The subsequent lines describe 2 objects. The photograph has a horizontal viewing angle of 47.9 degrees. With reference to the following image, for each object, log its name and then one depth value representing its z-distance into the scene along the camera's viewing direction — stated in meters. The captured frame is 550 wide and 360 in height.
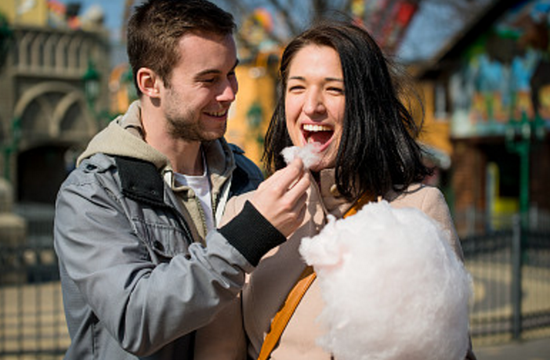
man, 1.78
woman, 2.03
